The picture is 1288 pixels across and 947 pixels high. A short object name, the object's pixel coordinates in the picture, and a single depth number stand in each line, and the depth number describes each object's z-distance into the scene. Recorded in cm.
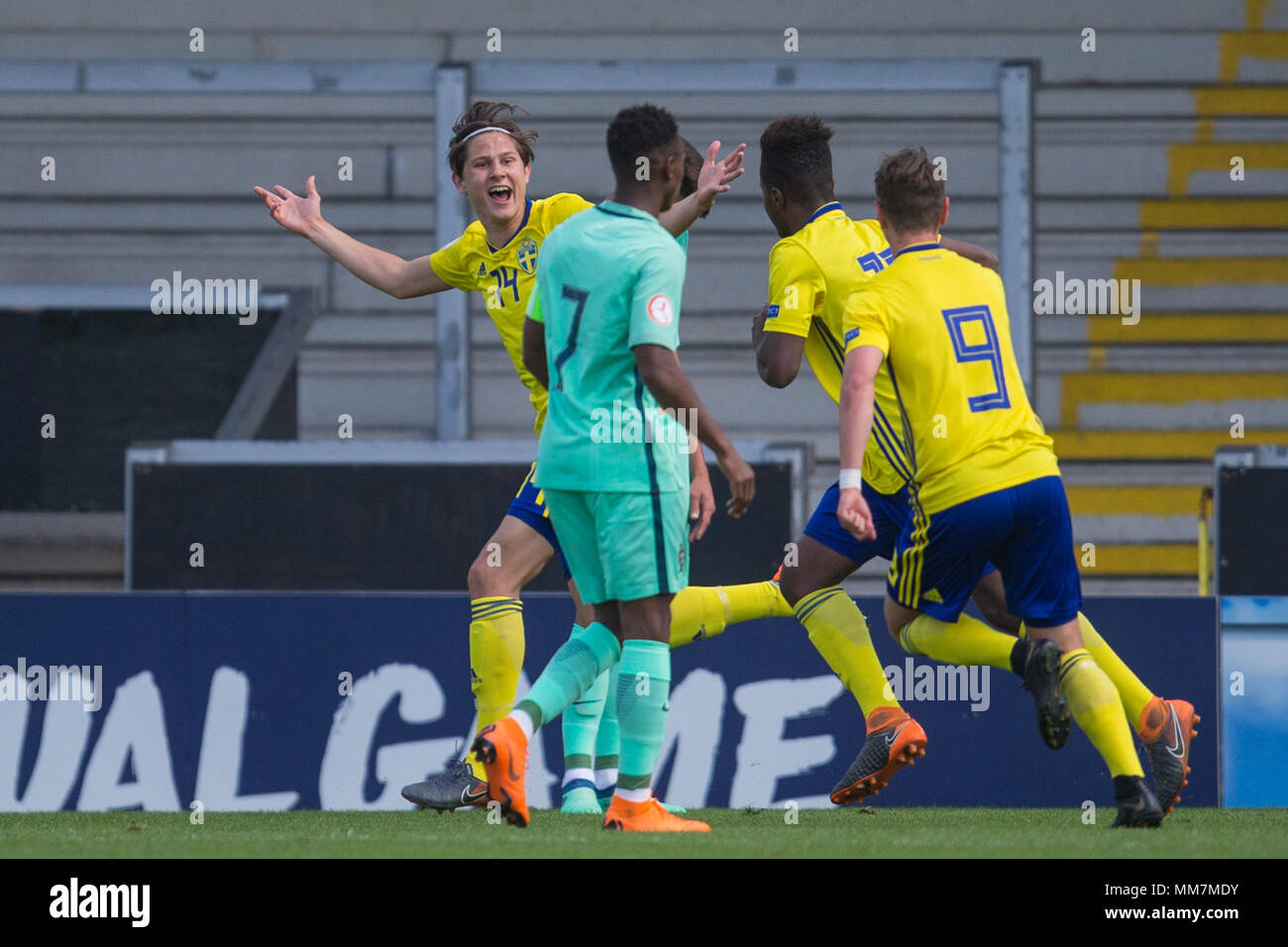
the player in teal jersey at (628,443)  970
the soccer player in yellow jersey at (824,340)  1129
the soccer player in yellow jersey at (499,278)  1195
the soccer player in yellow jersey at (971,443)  1027
